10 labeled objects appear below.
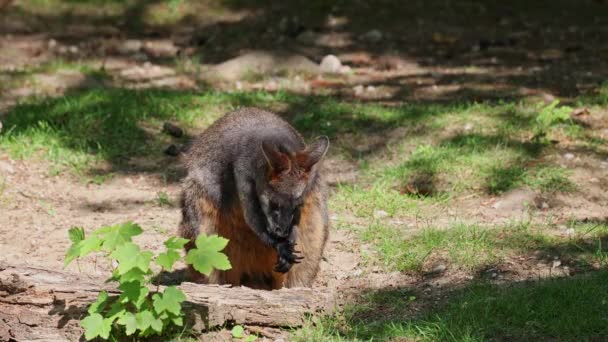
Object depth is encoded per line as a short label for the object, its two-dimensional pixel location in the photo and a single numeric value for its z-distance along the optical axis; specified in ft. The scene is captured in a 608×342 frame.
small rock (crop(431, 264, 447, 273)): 36.35
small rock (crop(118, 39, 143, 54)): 71.56
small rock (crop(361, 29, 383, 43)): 75.20
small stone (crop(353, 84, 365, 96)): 60.86
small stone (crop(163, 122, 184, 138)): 53.42
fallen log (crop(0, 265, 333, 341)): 30.12
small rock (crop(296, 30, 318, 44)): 74.23
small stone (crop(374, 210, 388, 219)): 43.50
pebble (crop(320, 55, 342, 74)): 66.03
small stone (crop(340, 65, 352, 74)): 66.03
